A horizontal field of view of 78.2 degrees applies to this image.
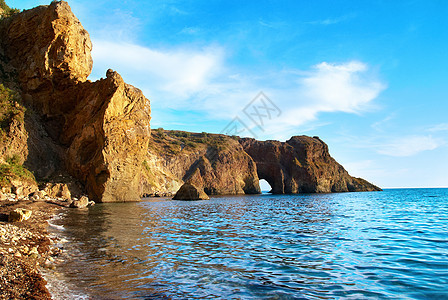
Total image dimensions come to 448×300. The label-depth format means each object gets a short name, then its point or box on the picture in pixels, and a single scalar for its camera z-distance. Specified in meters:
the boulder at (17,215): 11.83
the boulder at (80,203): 24.38
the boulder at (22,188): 24.12
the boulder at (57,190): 29.32
